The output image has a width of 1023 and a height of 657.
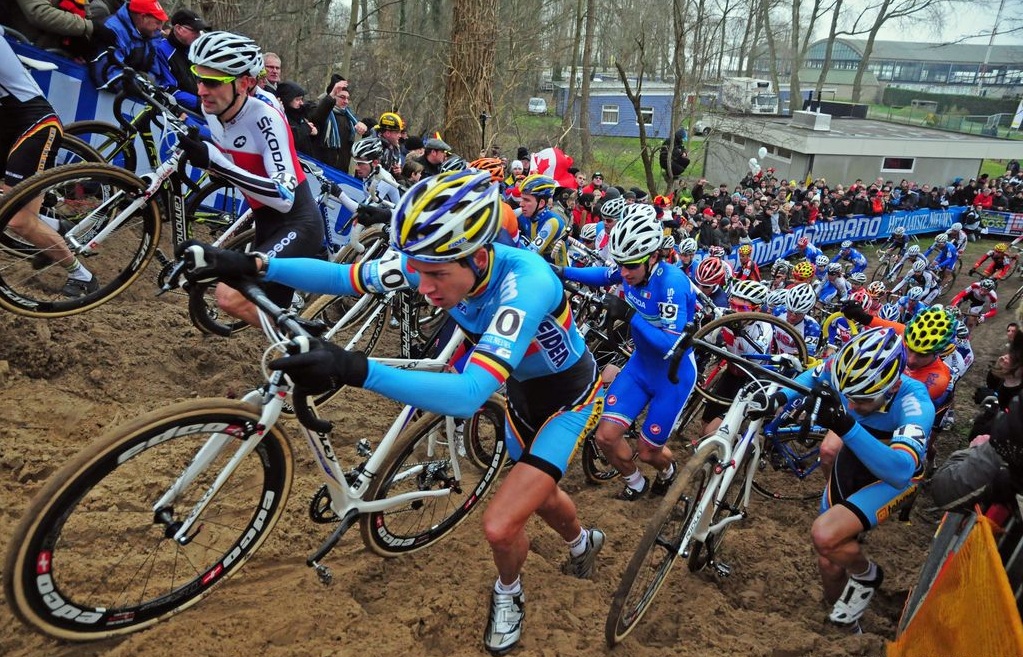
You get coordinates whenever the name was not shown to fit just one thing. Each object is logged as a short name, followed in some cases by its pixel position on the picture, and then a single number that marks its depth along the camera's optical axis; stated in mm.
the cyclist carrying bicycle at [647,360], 5625
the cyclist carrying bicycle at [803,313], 9648
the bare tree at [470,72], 12625
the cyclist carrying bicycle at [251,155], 4695
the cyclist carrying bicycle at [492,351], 2994
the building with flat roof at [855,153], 35812
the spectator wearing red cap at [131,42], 7039
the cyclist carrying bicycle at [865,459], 4094
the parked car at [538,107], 42719
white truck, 49175
